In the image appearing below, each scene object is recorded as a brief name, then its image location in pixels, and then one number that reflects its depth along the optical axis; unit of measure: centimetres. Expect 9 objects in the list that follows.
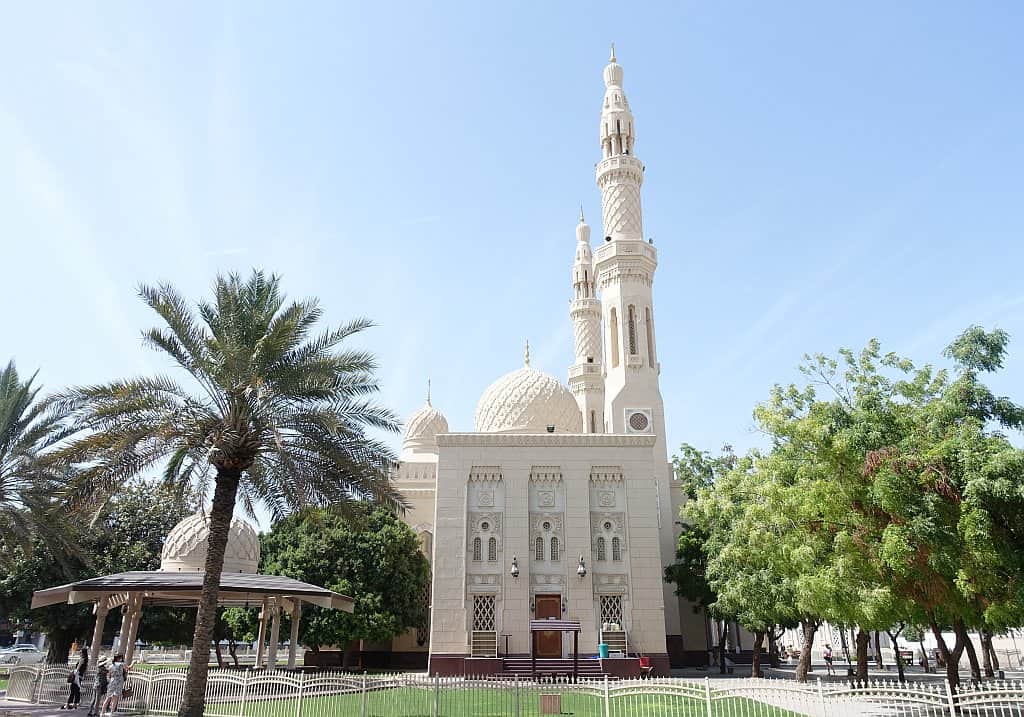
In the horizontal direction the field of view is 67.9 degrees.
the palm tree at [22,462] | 1769
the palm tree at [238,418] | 1353
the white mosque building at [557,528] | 2502
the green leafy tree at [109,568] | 2847
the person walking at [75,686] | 1661
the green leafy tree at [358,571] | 2611
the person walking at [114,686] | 1484
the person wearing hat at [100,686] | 1552
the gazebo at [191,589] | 1862
